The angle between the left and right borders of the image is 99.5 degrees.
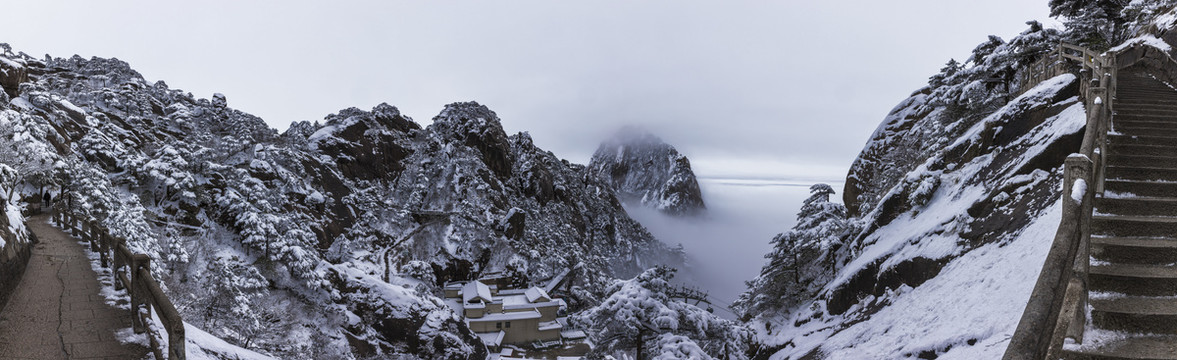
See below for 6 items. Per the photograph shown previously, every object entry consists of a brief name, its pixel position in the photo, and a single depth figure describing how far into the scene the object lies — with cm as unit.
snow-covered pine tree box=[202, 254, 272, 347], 2439
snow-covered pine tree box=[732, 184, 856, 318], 2425
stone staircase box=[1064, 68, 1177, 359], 506
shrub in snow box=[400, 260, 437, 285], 5669
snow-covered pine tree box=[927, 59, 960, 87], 3170
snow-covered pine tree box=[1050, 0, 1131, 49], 2725
